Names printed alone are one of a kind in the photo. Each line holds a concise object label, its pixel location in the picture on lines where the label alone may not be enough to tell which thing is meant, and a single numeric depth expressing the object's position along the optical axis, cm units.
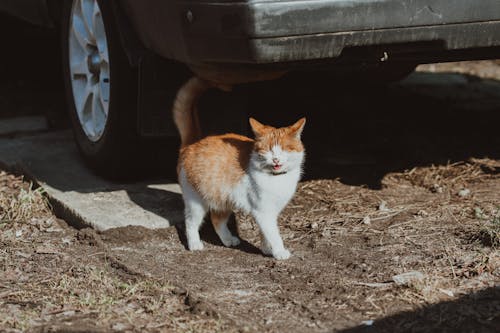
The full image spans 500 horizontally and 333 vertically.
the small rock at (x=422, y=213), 892
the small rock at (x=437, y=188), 968
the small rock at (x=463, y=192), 945
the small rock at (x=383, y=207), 916
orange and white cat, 799
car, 729
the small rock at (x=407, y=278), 719
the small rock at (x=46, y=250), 853
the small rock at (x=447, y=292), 696
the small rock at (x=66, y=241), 876
